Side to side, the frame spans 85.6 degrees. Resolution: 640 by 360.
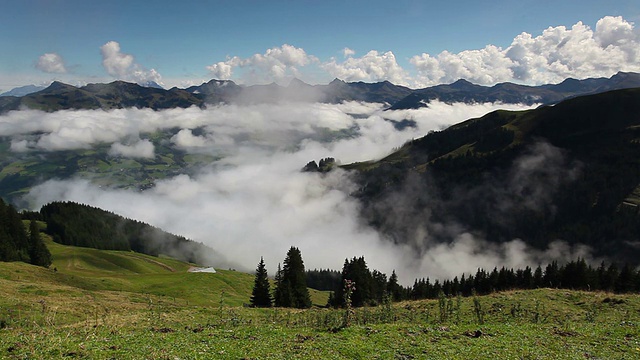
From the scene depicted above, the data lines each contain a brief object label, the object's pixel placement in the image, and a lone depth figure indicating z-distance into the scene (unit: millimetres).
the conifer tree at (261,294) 72250
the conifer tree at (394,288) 98875
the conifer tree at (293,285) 70312
